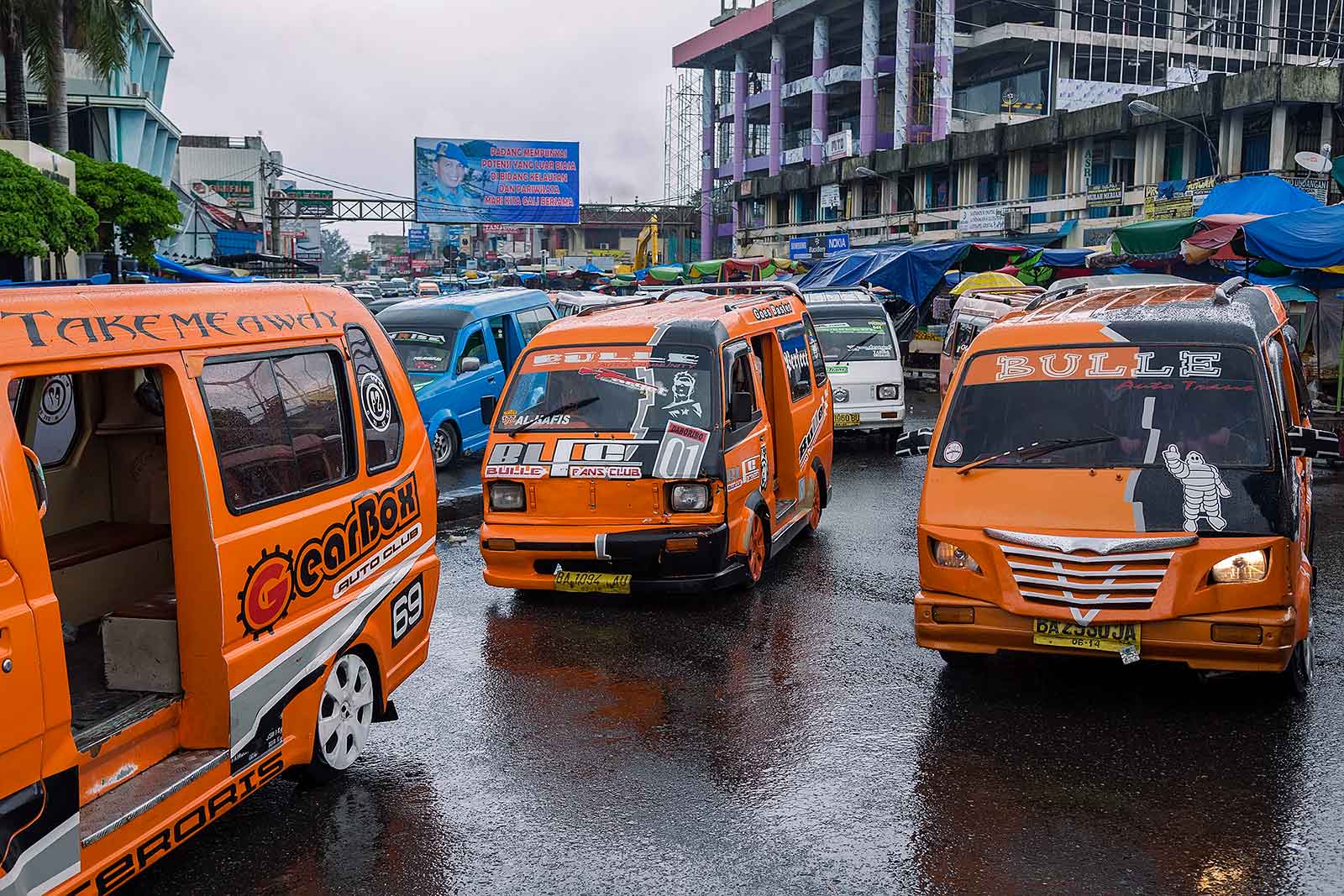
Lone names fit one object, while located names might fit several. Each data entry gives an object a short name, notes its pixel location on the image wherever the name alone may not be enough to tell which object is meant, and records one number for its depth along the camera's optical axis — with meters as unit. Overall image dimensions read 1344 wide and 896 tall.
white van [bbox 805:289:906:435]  16.39
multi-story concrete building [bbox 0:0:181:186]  41.19
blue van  14.70
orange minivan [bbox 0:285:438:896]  3.58
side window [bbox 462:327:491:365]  15.34
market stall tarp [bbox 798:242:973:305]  27.88
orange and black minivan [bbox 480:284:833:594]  8.20
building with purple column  41.47
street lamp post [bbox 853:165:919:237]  55.16
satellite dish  22.70
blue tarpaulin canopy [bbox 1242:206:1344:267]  15.48
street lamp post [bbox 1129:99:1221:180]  32.34
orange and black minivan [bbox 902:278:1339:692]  5.83
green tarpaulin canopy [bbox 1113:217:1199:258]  17.89
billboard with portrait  51.12
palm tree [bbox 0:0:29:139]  27.53
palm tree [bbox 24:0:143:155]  27.62
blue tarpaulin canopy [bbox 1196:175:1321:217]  20.09
